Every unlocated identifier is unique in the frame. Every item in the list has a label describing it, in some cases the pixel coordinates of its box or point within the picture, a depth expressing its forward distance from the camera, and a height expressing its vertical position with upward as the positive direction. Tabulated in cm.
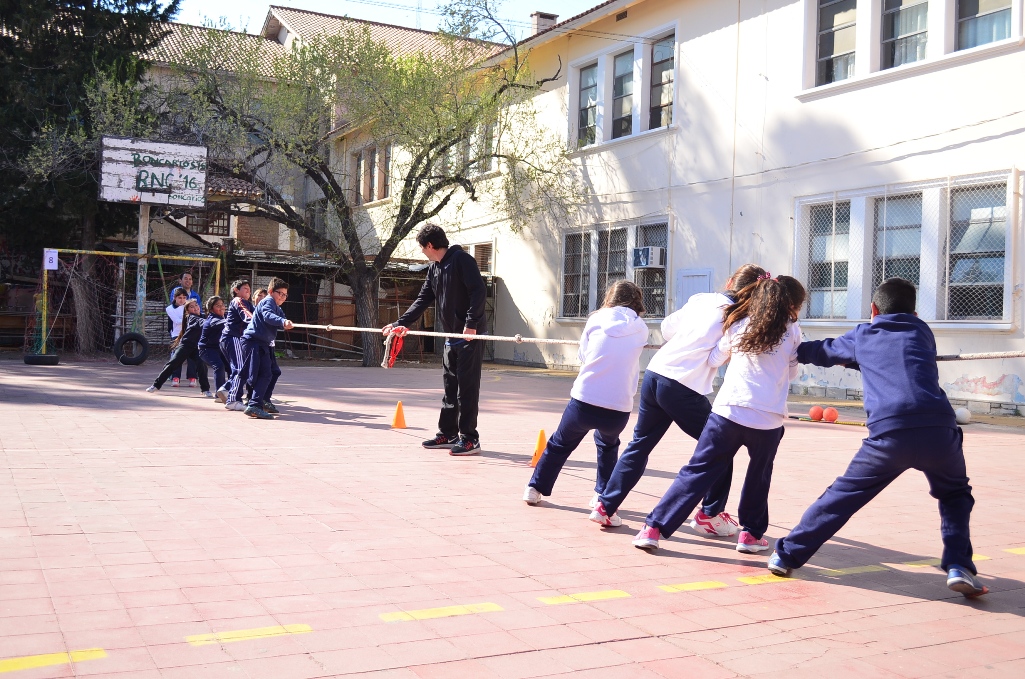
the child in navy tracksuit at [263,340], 1195 -16
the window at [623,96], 2331 +580
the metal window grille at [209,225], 3747 +397
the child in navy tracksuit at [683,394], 603 -33
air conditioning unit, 2173 +182
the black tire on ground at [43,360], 2038 -83
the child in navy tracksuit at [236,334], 1296 -10
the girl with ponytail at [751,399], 548 -31
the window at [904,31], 1633 +536
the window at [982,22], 1509 +514
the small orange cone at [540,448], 874 -100
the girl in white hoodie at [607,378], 654 -26
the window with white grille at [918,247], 1512 +170
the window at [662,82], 2198 +584
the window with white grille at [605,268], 2228 +172
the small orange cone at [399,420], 1141 -103
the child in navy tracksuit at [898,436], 487 -44
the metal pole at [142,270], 2218 +121
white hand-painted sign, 2178 +338
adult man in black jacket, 932 +7
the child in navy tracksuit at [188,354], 1473 -44
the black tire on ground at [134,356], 2086 -57
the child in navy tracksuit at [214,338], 1427 -18
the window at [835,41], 1766 +556
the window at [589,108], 2450 +578
